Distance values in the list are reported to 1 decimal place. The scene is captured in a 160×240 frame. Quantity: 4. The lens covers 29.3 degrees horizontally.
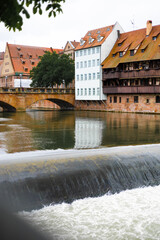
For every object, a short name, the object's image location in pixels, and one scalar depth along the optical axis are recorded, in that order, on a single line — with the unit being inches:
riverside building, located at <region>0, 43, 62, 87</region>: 3248.0
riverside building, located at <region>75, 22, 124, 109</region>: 2055.9
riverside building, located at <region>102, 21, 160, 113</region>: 1700.3
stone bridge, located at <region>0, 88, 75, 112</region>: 1991.9
